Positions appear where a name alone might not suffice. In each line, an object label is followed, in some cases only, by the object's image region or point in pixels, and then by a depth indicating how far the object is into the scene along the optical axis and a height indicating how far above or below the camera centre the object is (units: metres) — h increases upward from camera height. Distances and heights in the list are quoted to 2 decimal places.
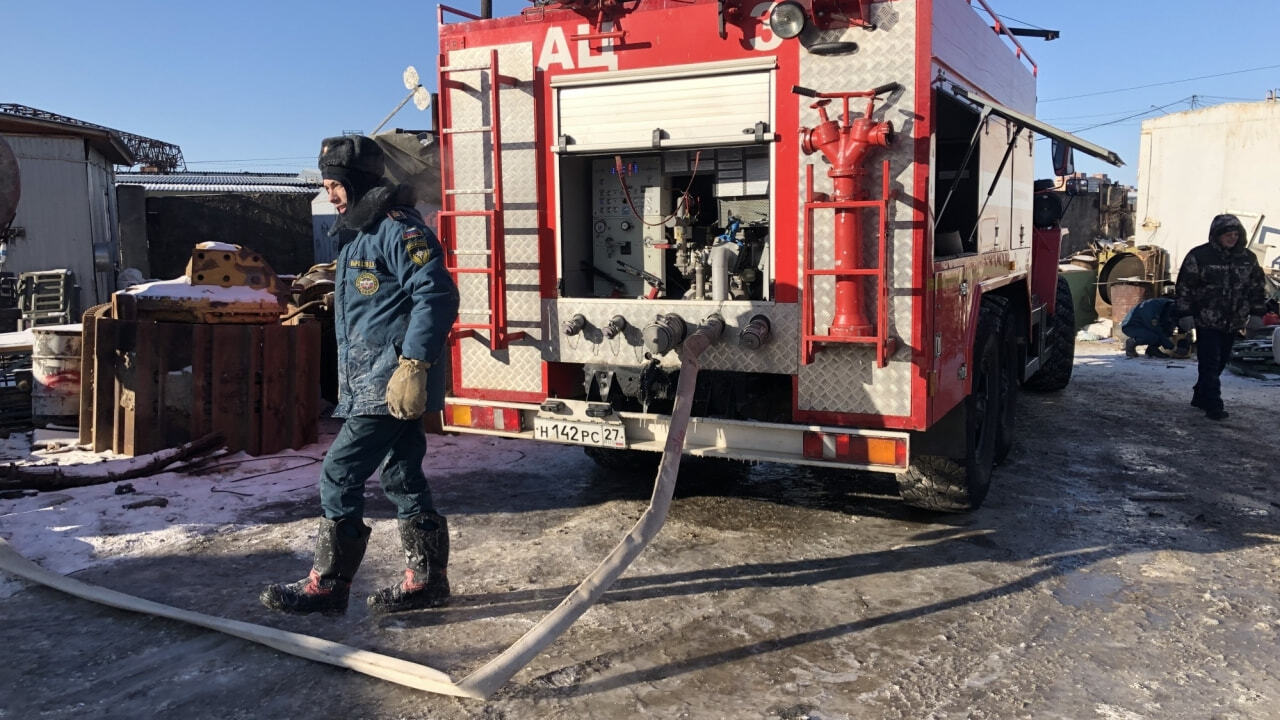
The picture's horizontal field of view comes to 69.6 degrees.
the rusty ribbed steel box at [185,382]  6.99 -0.68
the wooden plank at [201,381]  7.00 -0.67
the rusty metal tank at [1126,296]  16.06 -0.19
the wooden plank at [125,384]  6.99 -0.69
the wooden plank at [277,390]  7.09 -0.76
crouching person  13.39 -0.62
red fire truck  4.60 +0.36
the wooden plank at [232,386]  7.01 -0.72
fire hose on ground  3.29 -1.35
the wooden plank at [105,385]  6.98 -0.70
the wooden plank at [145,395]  6.96 -0.78
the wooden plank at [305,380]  7.18 -0.69
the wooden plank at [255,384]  7.07 -0.70
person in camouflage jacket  8.77 -0.11
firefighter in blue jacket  3.98 -0.36
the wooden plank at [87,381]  7.16 -0.68
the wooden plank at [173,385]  7.01 -0.70
